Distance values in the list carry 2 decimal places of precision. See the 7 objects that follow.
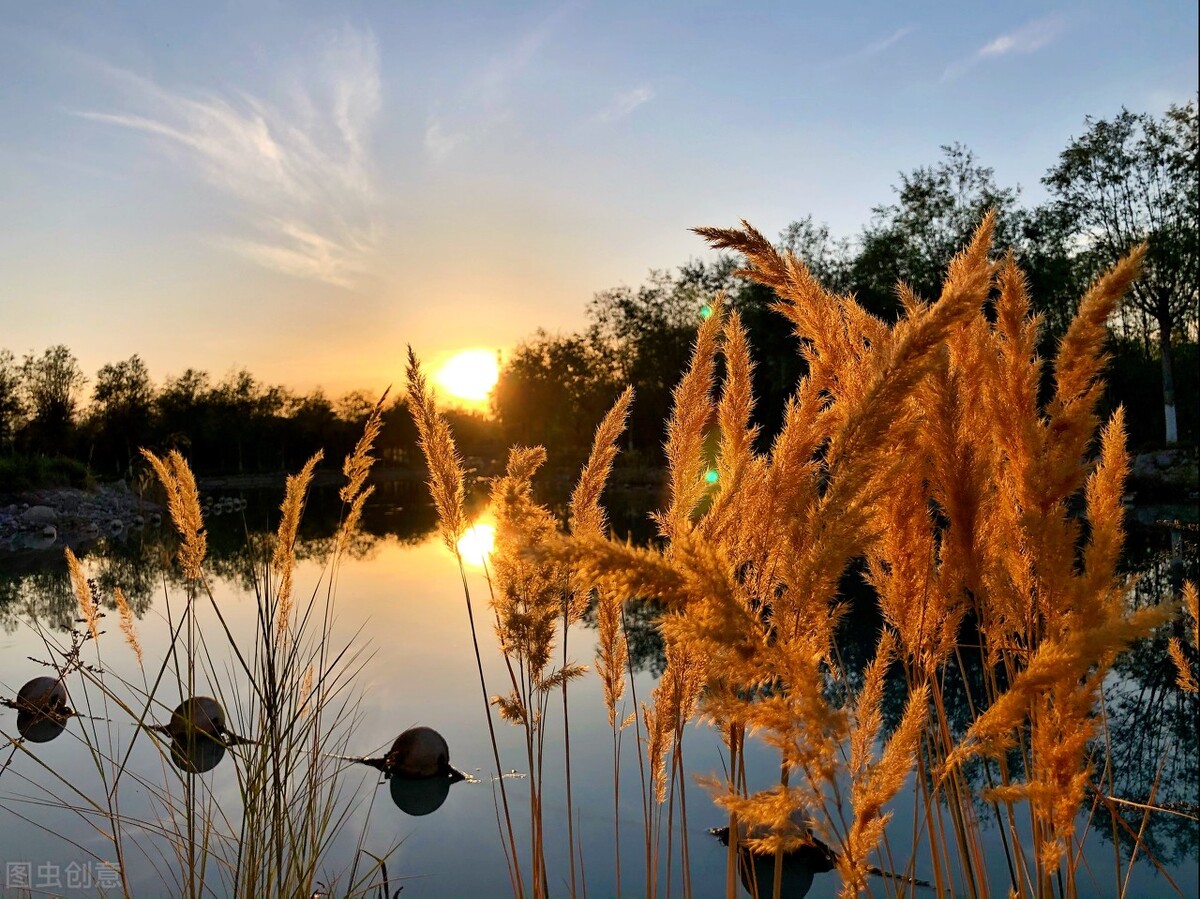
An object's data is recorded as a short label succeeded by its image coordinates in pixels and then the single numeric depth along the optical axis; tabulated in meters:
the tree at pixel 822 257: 32.97
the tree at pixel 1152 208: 21.58
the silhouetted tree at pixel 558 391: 41.78
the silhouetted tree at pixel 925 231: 27.55
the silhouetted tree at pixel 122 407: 36.22
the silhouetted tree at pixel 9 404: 28.91
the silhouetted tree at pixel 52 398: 29.88
